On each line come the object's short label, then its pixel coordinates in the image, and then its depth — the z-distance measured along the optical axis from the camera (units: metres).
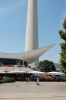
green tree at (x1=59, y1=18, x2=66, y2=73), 15.52
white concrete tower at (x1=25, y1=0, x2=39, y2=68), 43.78
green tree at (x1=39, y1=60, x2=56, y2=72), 50.33
